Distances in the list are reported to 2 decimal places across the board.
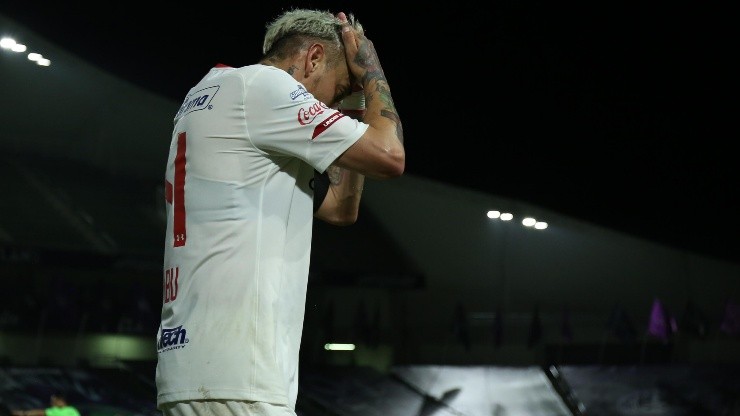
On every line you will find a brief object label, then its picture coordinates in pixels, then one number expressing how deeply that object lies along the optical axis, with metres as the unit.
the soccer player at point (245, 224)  7.44
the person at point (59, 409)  28.02
